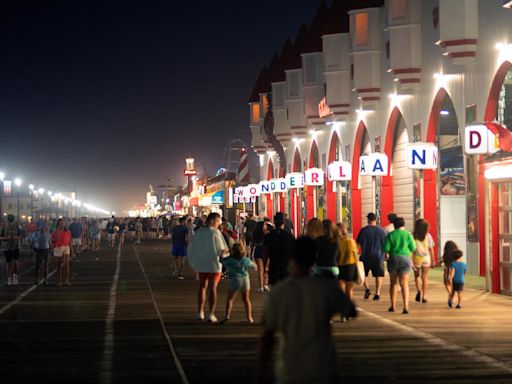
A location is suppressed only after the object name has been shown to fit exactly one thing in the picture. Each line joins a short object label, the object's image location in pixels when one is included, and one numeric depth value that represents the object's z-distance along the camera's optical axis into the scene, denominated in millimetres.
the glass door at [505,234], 22781
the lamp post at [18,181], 97006
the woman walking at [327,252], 18047
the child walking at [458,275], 20266
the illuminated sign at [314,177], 47250
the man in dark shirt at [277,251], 19020
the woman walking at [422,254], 21531
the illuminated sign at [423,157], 29078
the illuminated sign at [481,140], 22734
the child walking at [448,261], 20344
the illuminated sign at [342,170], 41750
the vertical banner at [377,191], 39812
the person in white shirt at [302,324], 6523
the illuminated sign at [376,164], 35000
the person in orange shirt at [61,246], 28250
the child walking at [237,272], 17719
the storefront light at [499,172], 21953
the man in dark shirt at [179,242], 31984
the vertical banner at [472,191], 28469
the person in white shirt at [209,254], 18094
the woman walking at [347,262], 19547
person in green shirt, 19594
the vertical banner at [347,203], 45688
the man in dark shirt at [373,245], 21516
